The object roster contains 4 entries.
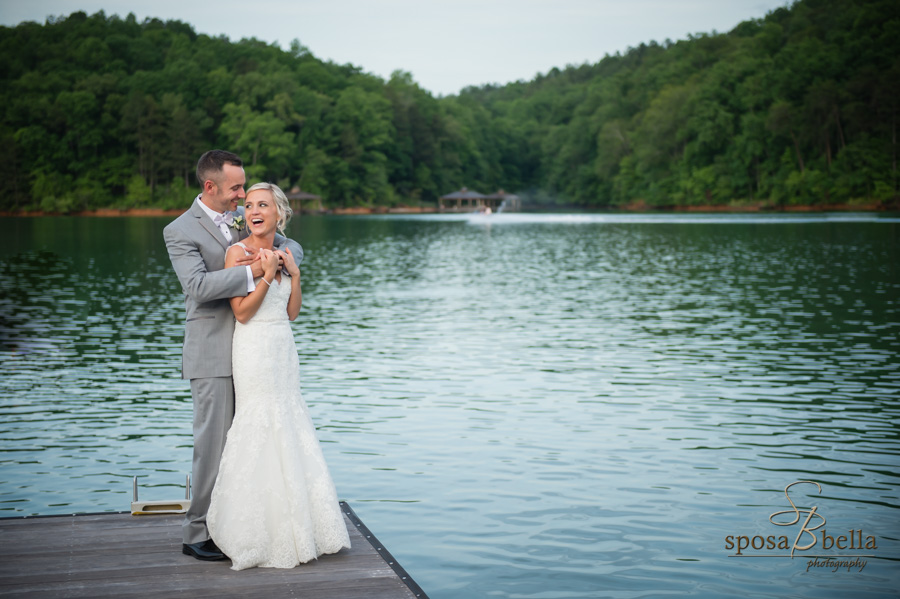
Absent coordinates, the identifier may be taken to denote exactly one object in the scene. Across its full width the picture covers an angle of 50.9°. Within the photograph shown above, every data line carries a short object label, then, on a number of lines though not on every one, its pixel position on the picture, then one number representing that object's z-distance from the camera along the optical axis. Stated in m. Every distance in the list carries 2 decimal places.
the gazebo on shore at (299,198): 122.37
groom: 5.46
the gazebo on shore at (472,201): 145.62
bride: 5.39
